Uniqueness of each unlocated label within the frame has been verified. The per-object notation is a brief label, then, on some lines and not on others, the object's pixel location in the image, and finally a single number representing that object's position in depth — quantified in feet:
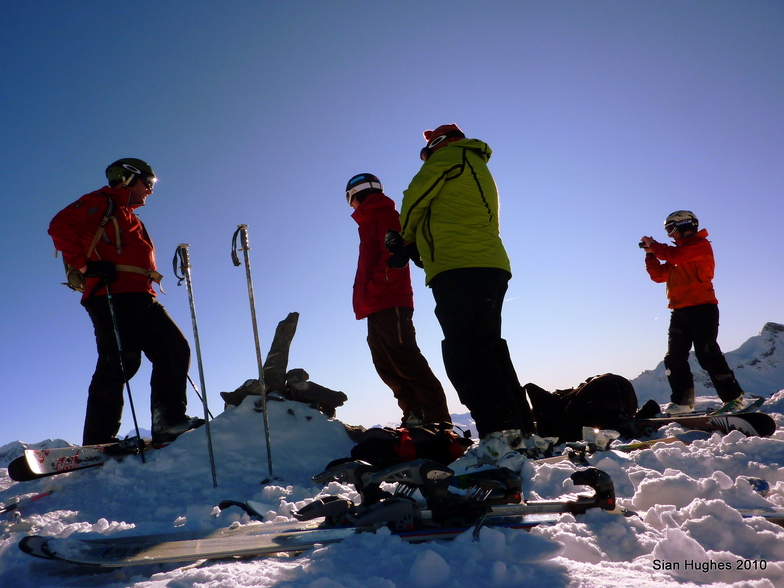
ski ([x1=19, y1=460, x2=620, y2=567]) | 4.77
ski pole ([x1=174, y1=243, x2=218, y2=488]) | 11.06
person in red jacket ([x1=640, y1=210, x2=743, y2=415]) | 17.57
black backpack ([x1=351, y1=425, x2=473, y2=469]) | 9.30
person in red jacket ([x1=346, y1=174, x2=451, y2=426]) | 14.83
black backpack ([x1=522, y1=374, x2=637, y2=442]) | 12.85
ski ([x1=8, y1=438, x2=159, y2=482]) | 10.13
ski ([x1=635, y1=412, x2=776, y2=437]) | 10.48
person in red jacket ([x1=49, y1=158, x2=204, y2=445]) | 12.39
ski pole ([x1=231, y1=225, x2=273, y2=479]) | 11.89
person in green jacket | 9.38
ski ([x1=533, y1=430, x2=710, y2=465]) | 8.31
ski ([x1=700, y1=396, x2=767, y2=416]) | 14.98
